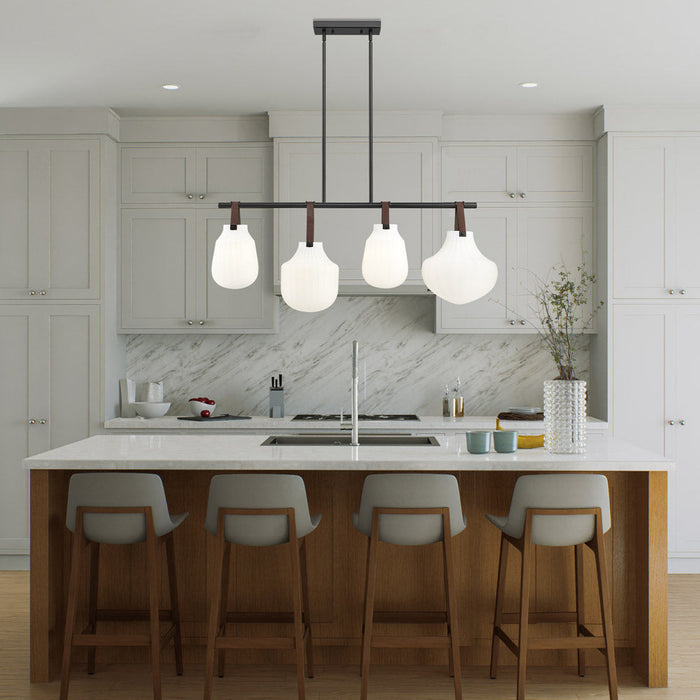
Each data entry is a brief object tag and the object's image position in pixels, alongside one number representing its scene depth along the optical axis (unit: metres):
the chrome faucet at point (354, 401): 3.34
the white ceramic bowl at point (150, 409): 4.71
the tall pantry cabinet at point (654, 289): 4.64
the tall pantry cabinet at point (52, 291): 4.66
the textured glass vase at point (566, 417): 3.05
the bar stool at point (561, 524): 2.75
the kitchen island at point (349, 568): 3.05
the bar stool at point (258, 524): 2.72
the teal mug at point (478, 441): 3.01
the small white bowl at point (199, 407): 4.78
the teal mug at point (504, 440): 3.04
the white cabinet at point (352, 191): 4.70
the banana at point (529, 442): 3.24
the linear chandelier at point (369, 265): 2.66
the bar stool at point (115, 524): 2.78
